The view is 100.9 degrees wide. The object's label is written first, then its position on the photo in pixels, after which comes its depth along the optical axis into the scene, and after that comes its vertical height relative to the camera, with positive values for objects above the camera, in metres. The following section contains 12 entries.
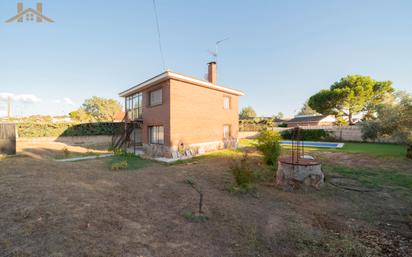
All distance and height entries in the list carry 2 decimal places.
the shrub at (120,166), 8.22 -1.80
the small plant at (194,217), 3.84 -2.03
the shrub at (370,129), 11.40 -0.05
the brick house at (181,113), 11.72 +1.35
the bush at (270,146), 8.83 -0.90
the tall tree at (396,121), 9.80 +0.42
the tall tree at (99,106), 53.38 +7.62
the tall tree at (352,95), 26.86 +5.48
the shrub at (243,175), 5.84 -1.62
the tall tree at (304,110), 66.94 +7.43
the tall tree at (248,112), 67.59 +6.92
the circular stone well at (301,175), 6.19 -1.70
